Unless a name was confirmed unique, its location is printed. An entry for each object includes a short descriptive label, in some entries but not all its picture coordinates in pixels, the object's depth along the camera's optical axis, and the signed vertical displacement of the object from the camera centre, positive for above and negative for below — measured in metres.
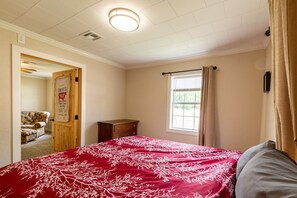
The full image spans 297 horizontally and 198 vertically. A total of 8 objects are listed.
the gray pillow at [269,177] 0.60 -0.39
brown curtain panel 2.89 -0.21
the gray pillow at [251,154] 1.16 -0.47
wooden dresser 3.35 -0.78
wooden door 3.16 -0.28
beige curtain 0.73 +0.18
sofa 4.59 -1.00
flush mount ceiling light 1.70 +0.99
